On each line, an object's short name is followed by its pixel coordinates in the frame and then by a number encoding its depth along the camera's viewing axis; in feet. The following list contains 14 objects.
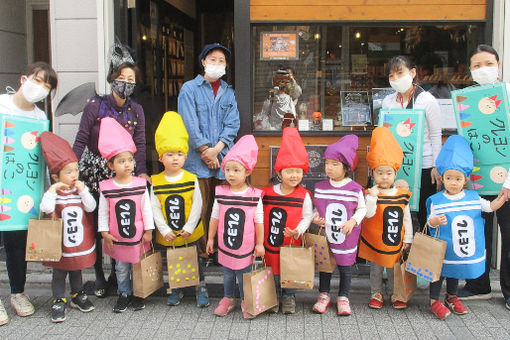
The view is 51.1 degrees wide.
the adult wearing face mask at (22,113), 14.17
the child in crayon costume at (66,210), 13.80
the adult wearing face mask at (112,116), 15.23
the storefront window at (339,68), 18.10
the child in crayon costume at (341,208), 14.01
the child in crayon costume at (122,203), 13.99
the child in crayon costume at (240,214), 13.94
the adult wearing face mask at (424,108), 15.38
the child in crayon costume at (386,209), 14.11
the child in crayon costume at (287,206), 13.98
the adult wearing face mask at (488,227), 14.46
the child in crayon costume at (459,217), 13.82
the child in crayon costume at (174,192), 14.44
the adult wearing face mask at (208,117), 16.40
